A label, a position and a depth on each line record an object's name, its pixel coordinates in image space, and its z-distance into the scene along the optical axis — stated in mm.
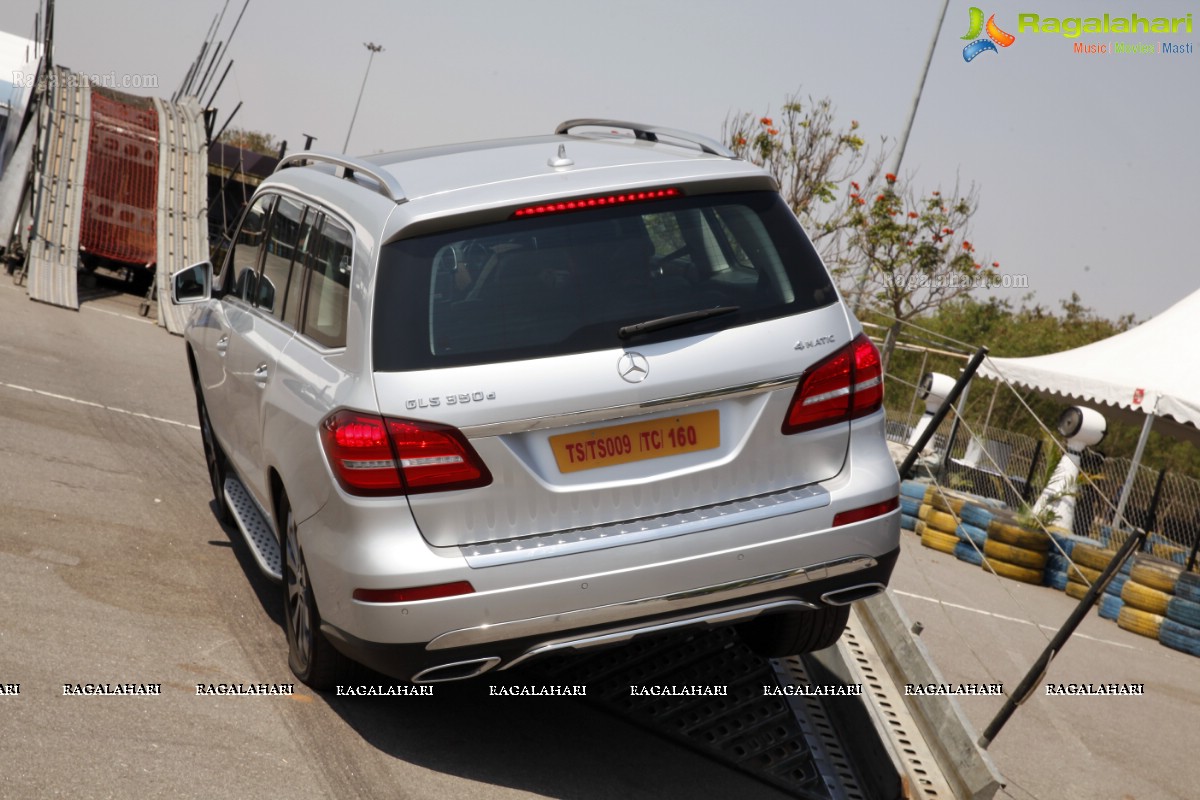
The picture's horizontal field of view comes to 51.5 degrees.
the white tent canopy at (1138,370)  16266
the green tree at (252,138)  48072
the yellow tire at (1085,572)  13562
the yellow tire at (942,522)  14750
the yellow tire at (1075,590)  13727
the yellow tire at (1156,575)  12375
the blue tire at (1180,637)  11938
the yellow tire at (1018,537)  14008
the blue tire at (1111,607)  13052
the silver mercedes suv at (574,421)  3875
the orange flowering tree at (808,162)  23328
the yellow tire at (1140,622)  12375
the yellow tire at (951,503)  15006
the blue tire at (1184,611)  11938
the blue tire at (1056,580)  14094
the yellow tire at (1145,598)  12336
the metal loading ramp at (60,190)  18281
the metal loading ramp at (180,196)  20573
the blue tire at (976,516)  14508
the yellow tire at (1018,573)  14055
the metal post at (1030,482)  18328
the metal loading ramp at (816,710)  4340
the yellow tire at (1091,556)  13625
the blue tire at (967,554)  14351
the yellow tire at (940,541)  14711
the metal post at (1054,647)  4680
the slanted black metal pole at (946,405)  5845
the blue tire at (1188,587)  12031
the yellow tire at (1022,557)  14062
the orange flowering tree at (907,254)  22688
